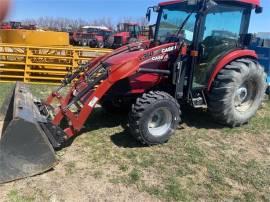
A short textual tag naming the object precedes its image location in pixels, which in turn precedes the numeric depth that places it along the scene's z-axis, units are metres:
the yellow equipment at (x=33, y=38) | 7.36
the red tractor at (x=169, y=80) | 2.95
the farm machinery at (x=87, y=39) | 18.96
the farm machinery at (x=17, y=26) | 21.09
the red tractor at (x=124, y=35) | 15.59
